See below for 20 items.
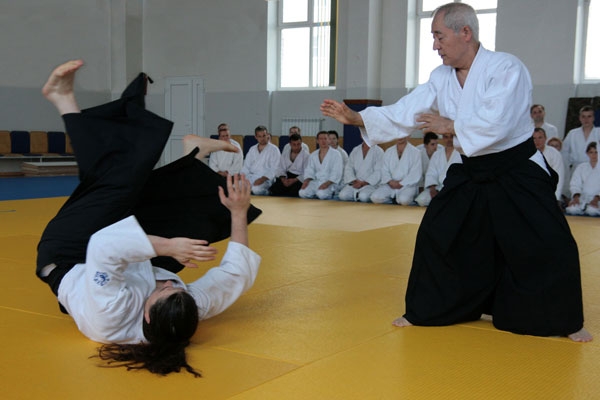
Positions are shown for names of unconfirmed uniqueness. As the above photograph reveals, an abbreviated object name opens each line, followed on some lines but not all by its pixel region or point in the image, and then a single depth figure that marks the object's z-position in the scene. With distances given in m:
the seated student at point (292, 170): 11.20
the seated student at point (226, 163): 11.10
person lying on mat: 2.46
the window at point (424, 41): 13.05
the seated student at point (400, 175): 9.98
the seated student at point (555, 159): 8.80
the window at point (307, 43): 14.06
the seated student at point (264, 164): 11.30
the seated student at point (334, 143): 11.16
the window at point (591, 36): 11.34
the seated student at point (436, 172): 9.57
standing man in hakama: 2.94
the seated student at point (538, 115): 9.16
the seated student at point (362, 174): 10.48
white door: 16.14
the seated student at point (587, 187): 8.80
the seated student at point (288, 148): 11.67
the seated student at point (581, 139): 9.59
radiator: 14.14
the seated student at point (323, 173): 10.78
